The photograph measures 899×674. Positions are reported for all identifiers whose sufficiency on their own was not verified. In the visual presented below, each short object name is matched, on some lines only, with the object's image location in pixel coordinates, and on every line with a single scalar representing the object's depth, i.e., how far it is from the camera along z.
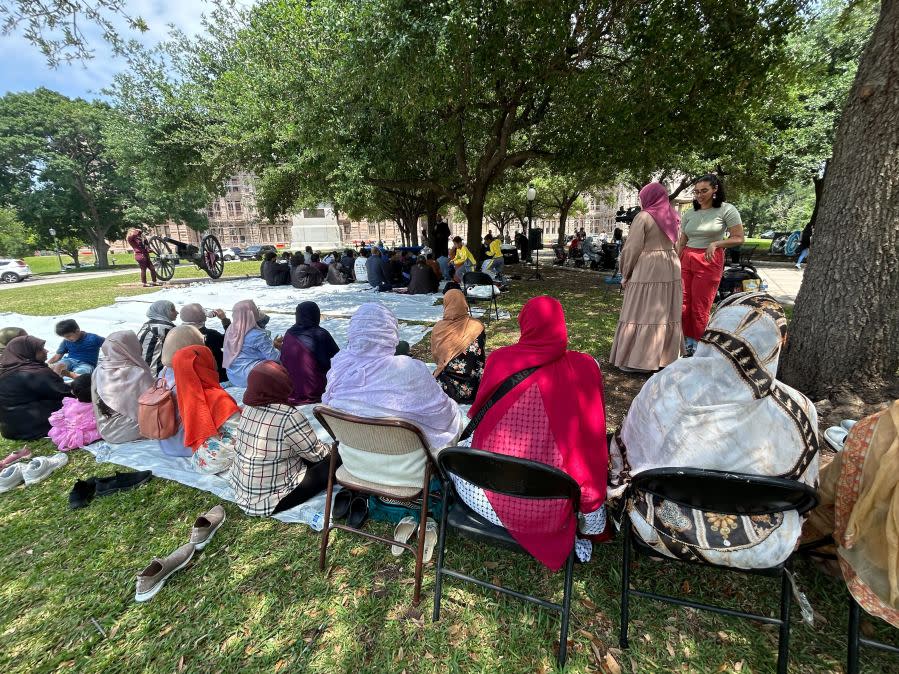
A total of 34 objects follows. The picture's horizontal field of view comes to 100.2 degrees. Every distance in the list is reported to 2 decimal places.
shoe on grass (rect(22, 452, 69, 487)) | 3.11
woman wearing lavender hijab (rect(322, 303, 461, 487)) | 2.02
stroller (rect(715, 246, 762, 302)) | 6.03
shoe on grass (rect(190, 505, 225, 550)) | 2.34
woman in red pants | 4.01
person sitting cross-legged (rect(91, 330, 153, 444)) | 3.28
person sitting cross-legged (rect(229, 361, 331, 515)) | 2.36
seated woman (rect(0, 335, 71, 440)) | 3.42
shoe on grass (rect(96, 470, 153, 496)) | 2.92
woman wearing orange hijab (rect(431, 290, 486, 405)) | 3.74
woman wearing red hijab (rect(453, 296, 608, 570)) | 1.64
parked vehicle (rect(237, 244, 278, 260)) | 37.77
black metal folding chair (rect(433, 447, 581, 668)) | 1.42
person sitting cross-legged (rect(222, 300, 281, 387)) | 4.23
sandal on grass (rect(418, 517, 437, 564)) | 2.21
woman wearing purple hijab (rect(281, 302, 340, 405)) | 4.17
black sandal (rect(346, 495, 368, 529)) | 2.43
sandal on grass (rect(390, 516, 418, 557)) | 2.27
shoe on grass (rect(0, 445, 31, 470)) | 3.34
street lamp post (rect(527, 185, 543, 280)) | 12.91
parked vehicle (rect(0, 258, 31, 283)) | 20.41
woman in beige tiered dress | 3.90
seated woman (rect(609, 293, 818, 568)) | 1.43
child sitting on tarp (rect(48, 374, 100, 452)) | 3.51
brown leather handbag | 3.04
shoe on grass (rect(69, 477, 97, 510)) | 2.79
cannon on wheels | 14.56
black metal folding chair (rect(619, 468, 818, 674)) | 1.26
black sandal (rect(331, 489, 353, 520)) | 2.47
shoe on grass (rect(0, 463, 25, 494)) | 3.04
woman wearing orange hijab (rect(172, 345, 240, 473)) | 2.76
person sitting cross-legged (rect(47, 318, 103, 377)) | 4.20
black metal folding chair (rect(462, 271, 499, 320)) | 7.32
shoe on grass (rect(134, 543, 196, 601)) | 2.07
